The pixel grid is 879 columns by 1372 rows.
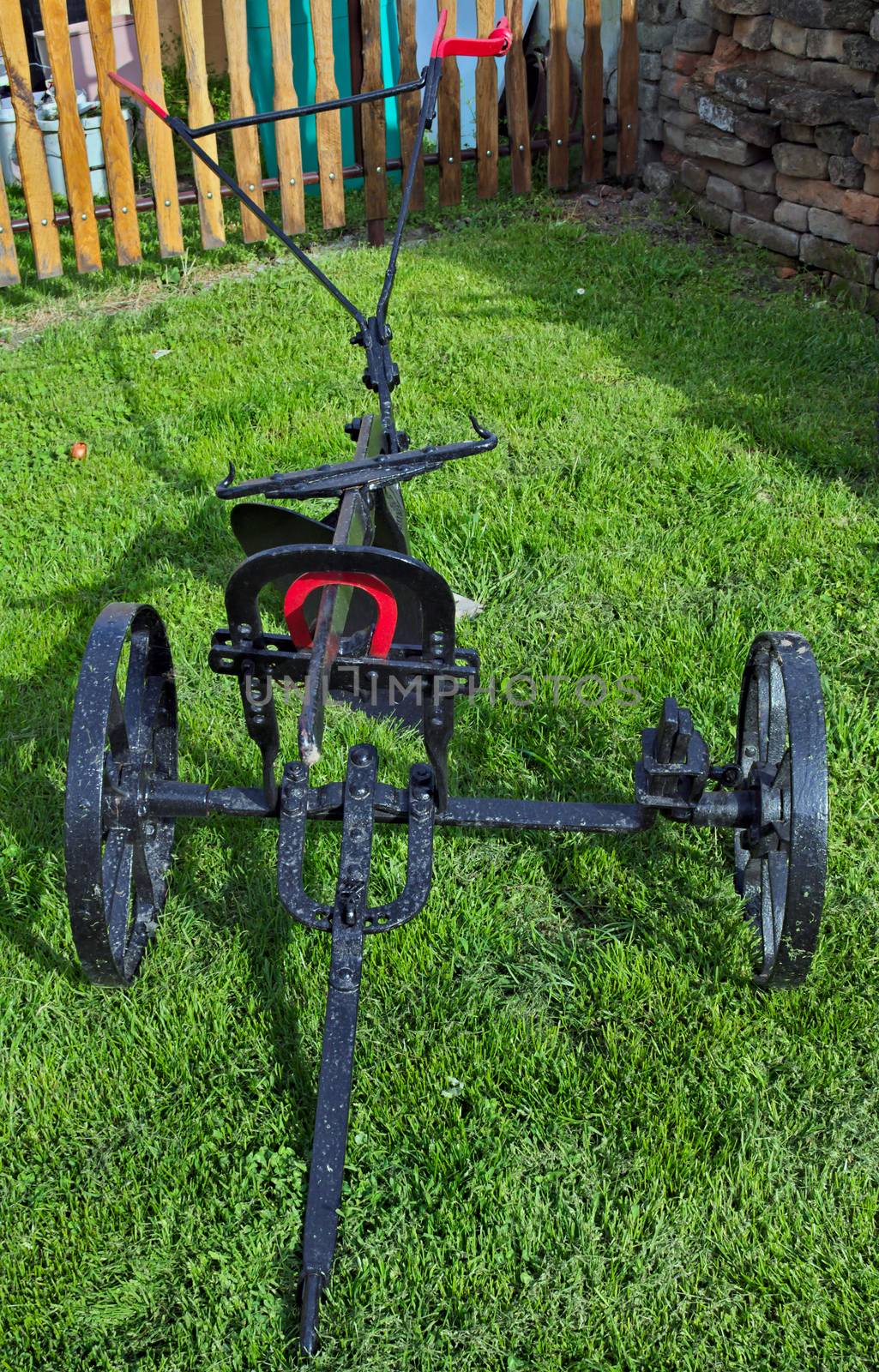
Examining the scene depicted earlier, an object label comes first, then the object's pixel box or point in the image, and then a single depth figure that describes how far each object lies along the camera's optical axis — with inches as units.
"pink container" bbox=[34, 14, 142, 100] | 320.8
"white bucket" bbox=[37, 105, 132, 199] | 284.8
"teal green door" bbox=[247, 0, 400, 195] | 282.2
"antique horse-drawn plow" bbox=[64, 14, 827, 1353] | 77.3
